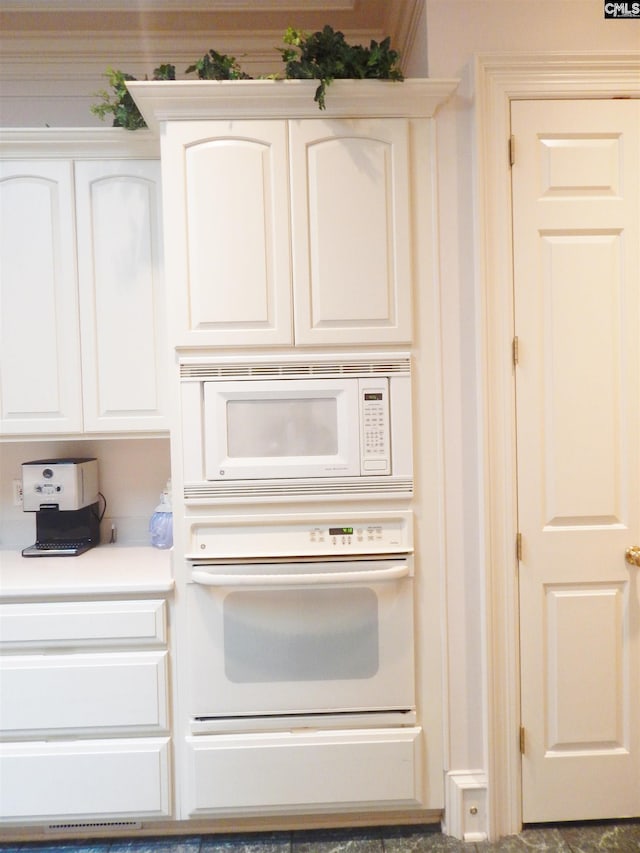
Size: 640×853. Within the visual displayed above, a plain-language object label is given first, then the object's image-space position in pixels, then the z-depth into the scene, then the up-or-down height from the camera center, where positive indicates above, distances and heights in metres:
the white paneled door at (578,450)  1.88 -0.14
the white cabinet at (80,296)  2.10 +0.44
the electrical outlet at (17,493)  2.50 -0.32
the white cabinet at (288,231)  1.83 +0.58
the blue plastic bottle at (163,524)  2.35 -0.44
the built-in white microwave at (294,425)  1.86 -0.04
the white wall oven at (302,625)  1.88 -0.69
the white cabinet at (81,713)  1.88 -0.95
